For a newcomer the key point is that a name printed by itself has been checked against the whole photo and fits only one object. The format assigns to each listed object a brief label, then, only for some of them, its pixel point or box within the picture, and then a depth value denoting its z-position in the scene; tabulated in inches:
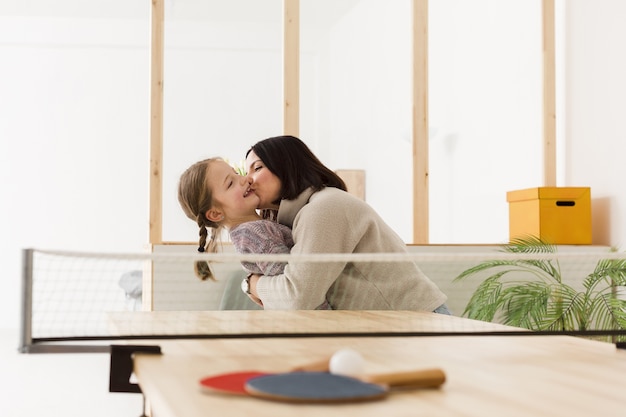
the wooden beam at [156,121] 206.1
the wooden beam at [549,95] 224.7
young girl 103.3
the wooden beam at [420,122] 221.1
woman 94.9
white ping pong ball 39.9
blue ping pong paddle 34.7
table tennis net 100.1
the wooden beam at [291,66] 215.2
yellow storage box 205.2
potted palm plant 173.3
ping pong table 34.8
